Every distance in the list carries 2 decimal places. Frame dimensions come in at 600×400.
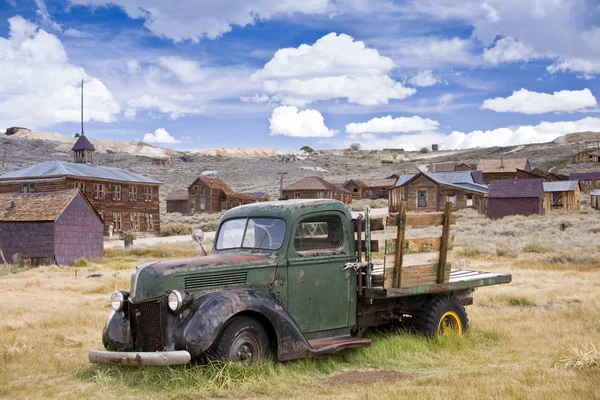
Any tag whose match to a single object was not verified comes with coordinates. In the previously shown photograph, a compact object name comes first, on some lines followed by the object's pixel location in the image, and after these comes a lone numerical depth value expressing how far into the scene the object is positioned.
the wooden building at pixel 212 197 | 66.62
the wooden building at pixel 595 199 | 56.47
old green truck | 6.55
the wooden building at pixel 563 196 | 55.62
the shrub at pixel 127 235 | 41.29
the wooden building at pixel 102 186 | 40.22
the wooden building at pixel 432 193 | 56.06
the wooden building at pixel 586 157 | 93.50
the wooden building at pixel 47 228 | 26.22
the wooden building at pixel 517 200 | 49.75
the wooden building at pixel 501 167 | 78.62
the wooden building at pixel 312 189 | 70.25
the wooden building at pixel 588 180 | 71.81
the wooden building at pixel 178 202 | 70.62
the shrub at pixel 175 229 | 48.56
